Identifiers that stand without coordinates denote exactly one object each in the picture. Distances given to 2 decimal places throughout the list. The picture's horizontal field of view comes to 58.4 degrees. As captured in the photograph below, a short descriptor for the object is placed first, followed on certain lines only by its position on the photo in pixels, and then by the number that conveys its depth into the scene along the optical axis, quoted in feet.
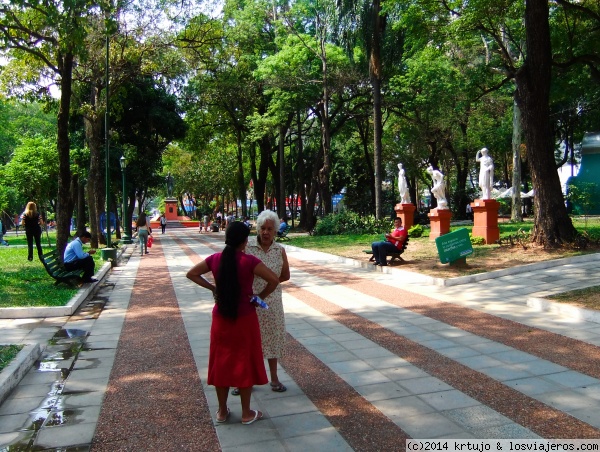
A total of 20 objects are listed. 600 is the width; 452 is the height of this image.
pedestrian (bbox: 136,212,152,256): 61.04
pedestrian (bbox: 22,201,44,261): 51.26
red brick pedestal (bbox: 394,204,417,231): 70.38
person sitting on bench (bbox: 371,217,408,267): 41.22
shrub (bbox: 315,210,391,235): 75.05
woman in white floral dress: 14.49
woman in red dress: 12.26
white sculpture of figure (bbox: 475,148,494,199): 51.98
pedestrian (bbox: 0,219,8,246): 76.27
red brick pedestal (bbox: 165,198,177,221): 198.39
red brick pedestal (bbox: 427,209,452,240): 58.90
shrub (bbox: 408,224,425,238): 63.82
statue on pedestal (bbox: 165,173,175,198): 209.26
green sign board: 36.35
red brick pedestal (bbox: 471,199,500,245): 49.49
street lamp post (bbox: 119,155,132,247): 80.29
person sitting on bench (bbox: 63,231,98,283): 34.30
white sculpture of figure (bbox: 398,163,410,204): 70.49
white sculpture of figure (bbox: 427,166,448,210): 60.82
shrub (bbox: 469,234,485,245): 48.91
